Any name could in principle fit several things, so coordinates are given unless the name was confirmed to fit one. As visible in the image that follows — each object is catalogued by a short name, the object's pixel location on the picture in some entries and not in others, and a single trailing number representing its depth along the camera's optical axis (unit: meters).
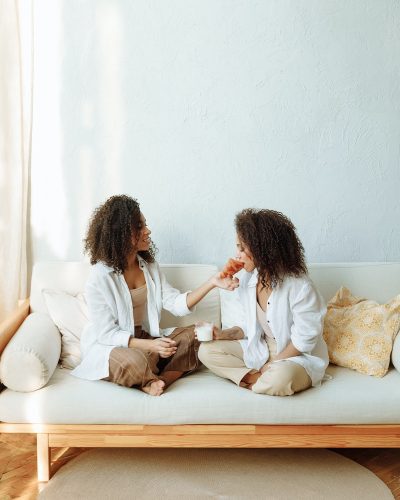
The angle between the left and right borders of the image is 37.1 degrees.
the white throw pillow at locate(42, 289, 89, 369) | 2.41
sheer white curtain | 2.62
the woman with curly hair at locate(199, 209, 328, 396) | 2.23
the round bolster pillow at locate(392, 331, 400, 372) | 2.29
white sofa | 2.08
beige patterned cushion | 2.31
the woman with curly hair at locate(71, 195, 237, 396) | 2.22
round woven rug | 2.08
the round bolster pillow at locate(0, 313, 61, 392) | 2.09
